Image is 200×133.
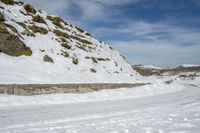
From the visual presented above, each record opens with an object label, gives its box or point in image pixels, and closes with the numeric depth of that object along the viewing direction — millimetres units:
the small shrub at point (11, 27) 17517
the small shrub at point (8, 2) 21756
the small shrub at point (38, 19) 21789
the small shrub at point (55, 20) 23664
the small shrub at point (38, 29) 19987
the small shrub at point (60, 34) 21609
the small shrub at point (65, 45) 20079
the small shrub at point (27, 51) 16530
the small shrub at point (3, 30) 16207
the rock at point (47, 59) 16868
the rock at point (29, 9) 22616
